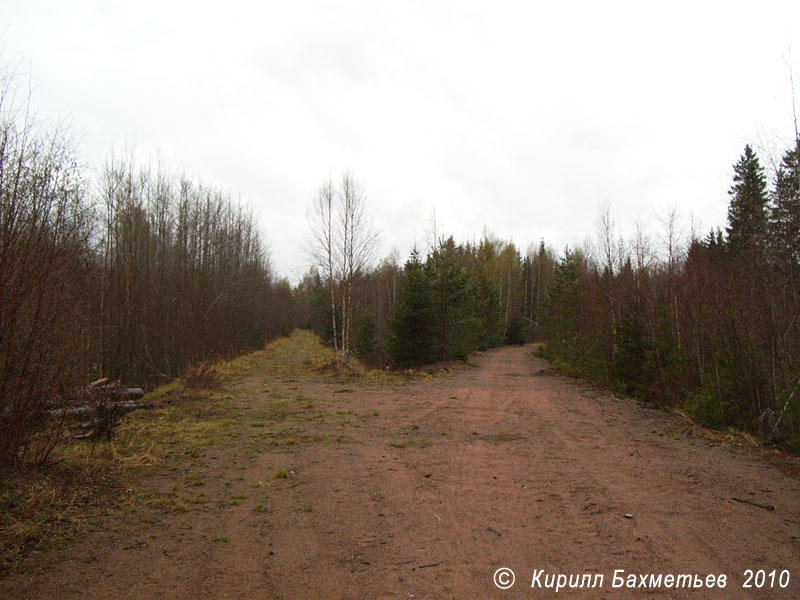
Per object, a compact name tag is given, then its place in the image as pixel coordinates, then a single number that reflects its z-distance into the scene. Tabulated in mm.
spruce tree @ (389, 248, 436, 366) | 21906
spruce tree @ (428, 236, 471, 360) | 24297
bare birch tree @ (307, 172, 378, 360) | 22609
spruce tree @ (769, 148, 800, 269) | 8273
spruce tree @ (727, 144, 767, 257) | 9125
